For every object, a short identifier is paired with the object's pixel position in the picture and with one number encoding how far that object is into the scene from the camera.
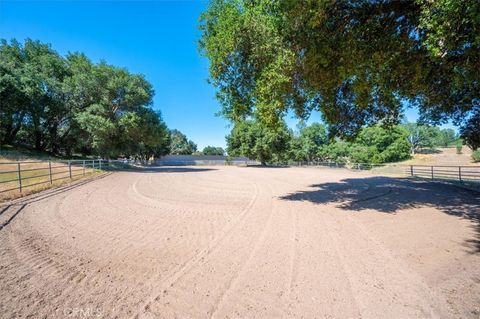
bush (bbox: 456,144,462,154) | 63.34
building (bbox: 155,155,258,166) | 70.38
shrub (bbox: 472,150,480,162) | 44.16
